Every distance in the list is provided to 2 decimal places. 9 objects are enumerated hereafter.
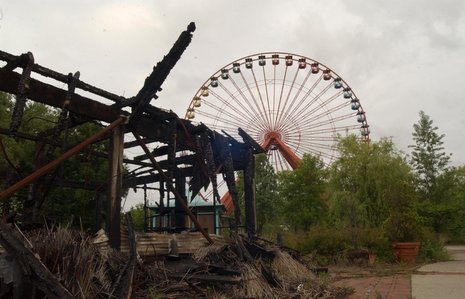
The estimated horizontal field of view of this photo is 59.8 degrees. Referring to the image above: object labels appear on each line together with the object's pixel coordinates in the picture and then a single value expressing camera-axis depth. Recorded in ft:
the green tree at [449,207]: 97.50
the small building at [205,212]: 76.54
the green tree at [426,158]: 132.36
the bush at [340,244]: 47.83
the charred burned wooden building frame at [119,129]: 17.90
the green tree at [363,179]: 58.80
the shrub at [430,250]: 51.34
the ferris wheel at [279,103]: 90.99
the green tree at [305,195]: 77.77
